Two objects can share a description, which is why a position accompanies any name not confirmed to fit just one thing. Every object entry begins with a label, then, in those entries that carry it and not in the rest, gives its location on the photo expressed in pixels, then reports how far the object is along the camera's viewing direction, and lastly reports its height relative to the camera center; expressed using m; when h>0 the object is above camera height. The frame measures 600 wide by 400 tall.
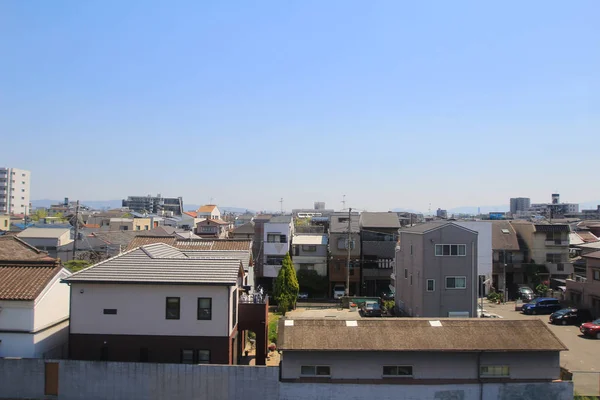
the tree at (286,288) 37.47 -6.21
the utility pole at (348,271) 43.13 -5.58
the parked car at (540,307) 36.38 -7.01
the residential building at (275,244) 48.38 -3.56
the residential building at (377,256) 47.50 -4.53
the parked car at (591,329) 28.48 -6.74
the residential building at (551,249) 48.56 -3.67
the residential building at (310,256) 48.09 -4.66
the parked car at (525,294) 42.59 -7.21
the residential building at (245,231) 55.47 -2.71
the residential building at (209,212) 109.44 -1.27
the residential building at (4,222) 74.81 -2.98
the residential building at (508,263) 47.66 -5.04
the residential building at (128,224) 74.00 -2.90
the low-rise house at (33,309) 18.89 -4.19
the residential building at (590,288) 34.97 -5.44
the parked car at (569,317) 32.66 -6.94
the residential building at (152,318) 18.83 -4.31
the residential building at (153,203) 159.86 +0.70
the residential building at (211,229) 67.81 -3.33
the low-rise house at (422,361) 17.16 -5.32
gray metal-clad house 30.42 -3.83
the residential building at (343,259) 47.12 -4.81
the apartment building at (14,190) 128.00 +3.33
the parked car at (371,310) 34.81 -7.16
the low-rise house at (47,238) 48.88 -3.45
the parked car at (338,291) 46.34 -7.80
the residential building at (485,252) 46.47 -3.85
